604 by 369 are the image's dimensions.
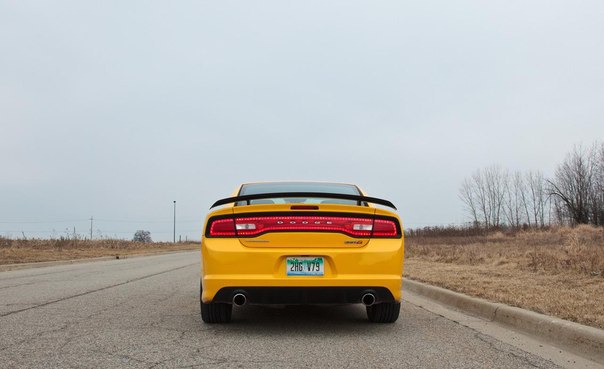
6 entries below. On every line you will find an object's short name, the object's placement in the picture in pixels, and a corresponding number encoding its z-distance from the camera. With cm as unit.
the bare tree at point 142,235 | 7847
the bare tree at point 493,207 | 7000
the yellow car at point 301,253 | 472
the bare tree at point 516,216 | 6969
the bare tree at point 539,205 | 6745
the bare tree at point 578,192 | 5631
